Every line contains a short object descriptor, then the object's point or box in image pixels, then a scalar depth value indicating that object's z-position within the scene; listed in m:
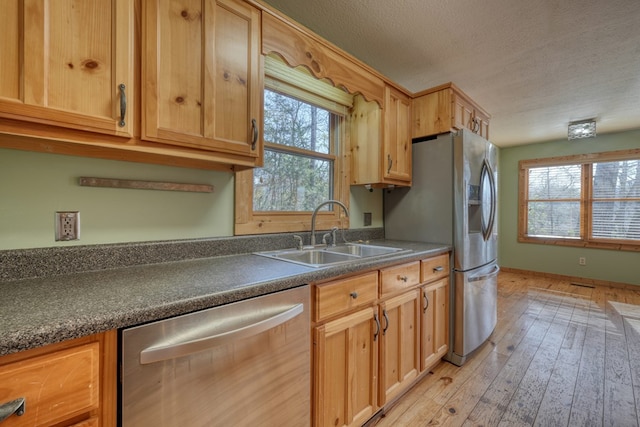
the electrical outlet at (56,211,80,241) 1.14
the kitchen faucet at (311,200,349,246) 1.90
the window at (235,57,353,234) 1.84
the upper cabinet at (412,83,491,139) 2.27
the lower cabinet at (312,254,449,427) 1.27
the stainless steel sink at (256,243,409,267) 1.74
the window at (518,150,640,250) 4.13
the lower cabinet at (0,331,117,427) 0.61
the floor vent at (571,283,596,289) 4.28
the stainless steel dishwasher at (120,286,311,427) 0.78
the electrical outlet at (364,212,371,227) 2.53
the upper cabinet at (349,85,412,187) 2.18
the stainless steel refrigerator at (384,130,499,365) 2.15
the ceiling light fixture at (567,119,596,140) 3.63
